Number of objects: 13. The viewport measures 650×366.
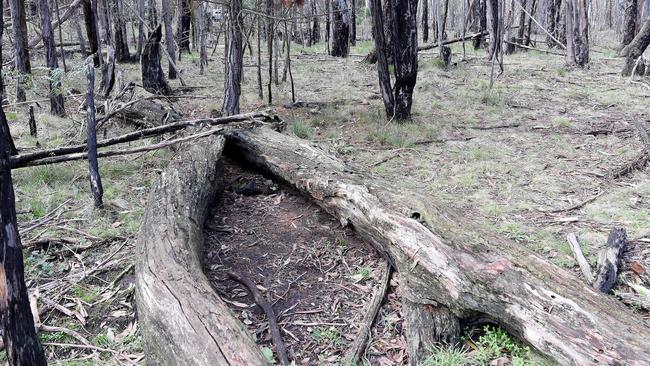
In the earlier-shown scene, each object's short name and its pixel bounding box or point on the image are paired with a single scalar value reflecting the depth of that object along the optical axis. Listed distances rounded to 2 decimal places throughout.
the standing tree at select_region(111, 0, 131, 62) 13.98
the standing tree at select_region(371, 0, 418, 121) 7.98
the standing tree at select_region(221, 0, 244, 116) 7.37
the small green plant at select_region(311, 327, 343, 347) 3.36
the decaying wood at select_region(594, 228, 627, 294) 3.56
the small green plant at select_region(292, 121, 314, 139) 7.73
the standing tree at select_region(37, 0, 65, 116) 7.74
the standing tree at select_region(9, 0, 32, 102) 7.56
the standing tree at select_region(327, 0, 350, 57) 15.73
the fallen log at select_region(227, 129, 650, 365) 2.71
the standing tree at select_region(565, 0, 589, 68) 13.48
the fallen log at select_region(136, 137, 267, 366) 2.63
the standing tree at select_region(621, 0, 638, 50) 15.66
